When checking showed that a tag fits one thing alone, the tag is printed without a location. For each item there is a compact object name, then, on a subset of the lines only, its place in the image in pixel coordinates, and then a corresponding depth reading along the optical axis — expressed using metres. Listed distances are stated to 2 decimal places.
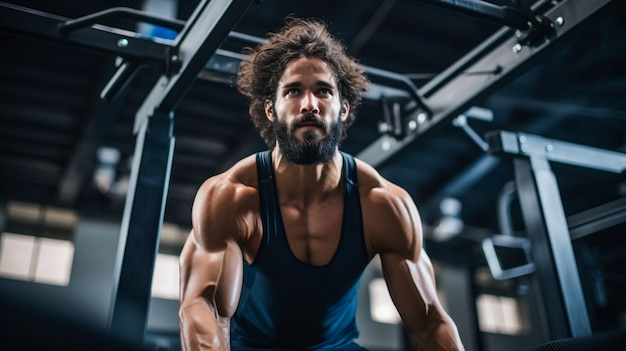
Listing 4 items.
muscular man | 1.73
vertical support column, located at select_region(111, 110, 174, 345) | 2.01
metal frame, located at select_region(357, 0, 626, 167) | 2.15
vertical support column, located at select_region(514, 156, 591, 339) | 2.42
